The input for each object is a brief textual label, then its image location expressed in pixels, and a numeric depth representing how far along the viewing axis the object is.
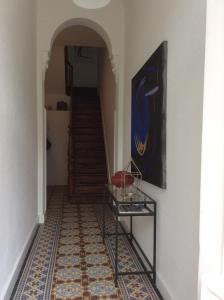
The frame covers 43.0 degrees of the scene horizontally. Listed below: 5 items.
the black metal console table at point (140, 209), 2.51
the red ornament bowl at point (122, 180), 2.93
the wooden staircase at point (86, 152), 6.14
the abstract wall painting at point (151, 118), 2.27
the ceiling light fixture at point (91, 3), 2.48
